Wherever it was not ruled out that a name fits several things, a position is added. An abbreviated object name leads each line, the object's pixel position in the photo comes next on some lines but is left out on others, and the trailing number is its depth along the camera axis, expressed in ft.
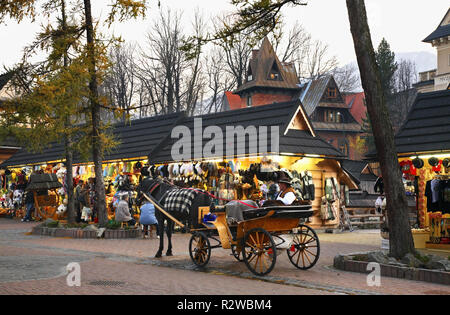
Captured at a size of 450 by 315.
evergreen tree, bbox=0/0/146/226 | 62.80
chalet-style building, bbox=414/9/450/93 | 182.39
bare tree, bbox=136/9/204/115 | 170.50
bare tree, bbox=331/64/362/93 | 246.27
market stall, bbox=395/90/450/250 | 53.88
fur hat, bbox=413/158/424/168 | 56.80
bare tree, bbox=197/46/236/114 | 192.85
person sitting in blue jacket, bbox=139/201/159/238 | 63.36
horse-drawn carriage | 36.09
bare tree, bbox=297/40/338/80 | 210.01
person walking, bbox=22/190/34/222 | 96.25
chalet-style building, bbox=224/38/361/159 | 222.48
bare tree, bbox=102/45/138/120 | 192.75
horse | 44.21
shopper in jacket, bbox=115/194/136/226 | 69.05
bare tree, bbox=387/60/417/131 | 251.29
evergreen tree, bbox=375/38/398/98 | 225.60
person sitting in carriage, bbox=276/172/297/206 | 37.27
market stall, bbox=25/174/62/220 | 91.81
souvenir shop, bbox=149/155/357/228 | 71.36
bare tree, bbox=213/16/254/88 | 195.11
